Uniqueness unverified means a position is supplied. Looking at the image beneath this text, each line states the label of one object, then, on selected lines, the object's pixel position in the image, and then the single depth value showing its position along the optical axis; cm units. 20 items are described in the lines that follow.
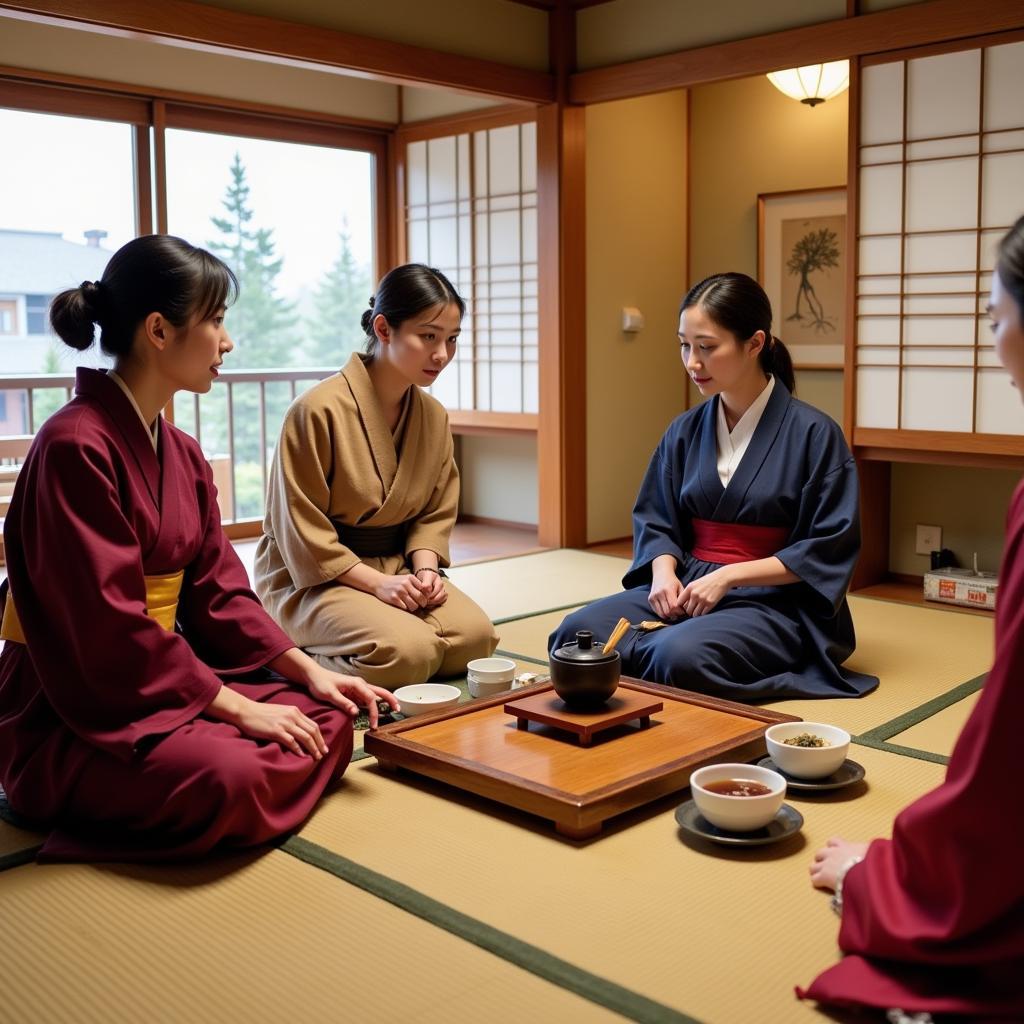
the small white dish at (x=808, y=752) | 261
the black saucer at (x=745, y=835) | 234
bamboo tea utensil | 291
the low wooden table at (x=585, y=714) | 273
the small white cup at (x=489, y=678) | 331
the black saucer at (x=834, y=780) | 264
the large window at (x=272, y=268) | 658
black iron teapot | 275
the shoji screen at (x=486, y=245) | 648
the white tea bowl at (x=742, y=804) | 233
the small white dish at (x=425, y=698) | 311
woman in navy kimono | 346
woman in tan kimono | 354
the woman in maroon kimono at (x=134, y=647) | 235
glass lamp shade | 556
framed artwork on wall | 605
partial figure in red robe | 160
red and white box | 470
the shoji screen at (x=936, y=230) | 455
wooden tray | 247
